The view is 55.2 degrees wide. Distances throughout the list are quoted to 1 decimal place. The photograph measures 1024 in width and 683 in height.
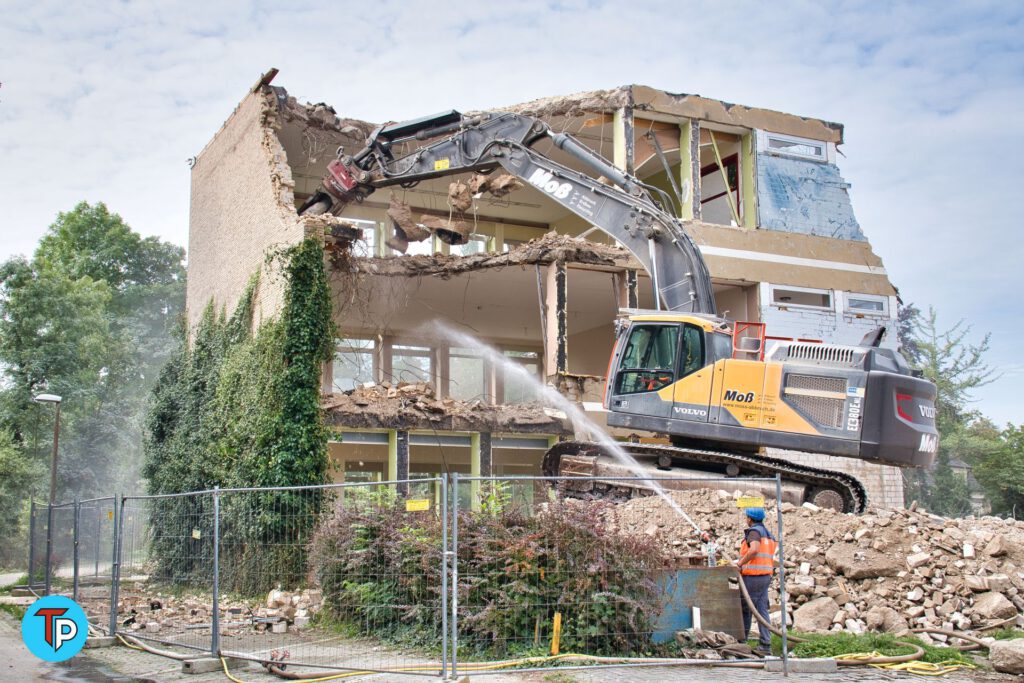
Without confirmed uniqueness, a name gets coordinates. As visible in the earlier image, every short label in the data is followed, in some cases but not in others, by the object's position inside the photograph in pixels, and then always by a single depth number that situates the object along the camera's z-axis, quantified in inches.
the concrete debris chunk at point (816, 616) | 455.8
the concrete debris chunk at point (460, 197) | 855.7
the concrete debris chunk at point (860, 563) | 492.4
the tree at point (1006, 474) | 1398.9
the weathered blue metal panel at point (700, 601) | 400.5
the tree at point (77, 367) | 1553.9
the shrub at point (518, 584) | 375.2
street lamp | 954.5
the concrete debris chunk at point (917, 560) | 497.0
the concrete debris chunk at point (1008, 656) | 387.2
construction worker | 394.3
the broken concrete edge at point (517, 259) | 861.8
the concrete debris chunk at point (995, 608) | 470.6
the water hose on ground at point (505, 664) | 352.8
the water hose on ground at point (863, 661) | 387.5
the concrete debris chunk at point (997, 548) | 516.4
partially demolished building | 803.4
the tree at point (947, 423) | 1547.7
